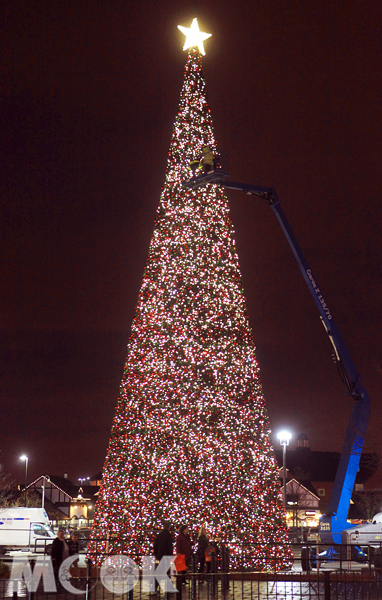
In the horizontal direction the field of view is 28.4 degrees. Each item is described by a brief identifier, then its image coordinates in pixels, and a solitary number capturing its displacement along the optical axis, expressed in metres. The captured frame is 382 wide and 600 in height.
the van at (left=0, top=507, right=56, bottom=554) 34.56
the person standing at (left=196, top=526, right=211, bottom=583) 17.86
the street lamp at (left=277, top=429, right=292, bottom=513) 39.84
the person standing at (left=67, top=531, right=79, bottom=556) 21.39
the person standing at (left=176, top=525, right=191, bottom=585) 16.89
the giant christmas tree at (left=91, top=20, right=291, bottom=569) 19.23
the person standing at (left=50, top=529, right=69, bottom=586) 17.00
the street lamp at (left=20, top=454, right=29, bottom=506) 63.55
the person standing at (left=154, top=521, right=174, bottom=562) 17.27
